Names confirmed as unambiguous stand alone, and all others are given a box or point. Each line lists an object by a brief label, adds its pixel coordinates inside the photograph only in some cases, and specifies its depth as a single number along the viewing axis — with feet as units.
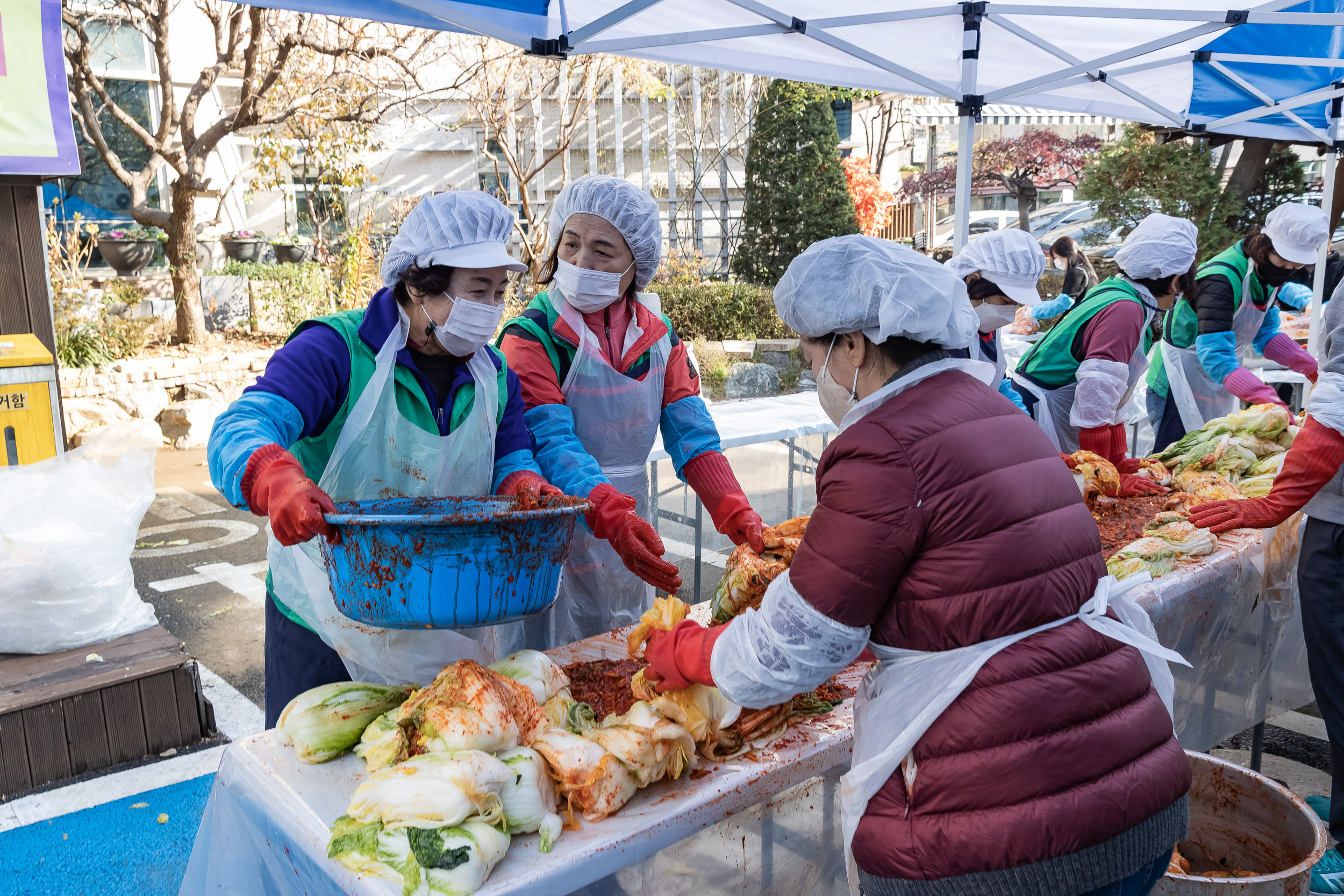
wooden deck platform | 11.47
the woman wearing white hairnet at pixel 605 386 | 9.57
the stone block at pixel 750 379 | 37.55
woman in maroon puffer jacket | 4.89
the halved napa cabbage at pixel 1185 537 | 10.69
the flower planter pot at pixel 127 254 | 40.55
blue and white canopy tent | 12.39
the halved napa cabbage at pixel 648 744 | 5.79
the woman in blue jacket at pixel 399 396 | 7.38
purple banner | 14.58
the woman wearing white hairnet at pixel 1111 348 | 13.70
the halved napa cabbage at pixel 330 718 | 6.15
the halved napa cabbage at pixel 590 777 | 5.61
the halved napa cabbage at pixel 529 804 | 5.36
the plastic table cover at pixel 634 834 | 5.36
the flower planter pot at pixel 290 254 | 45.24
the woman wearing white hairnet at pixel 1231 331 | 16.49
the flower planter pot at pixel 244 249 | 44.55
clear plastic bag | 11.89
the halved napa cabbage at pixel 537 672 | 6.55
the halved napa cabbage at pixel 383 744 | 5.79
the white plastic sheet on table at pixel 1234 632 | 10.11
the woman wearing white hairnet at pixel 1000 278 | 13.24
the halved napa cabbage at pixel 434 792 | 5.01
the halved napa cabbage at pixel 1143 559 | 9.95
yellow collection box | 14.33
